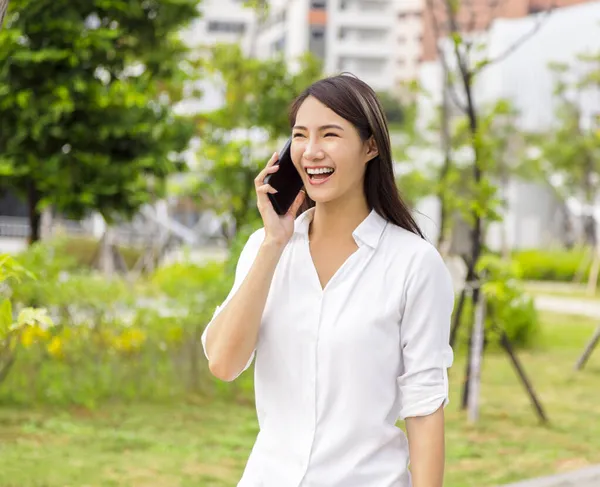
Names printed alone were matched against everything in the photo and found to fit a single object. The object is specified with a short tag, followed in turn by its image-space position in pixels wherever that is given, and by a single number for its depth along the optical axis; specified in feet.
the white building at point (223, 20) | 337.83
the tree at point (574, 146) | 147.76
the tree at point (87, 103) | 46.09
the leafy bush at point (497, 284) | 37.28
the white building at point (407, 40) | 433.54
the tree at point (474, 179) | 38.03
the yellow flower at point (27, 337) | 35.74
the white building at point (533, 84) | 221.57
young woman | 9.74
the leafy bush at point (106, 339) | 36.58
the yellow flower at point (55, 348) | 36.19
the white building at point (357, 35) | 375.33
